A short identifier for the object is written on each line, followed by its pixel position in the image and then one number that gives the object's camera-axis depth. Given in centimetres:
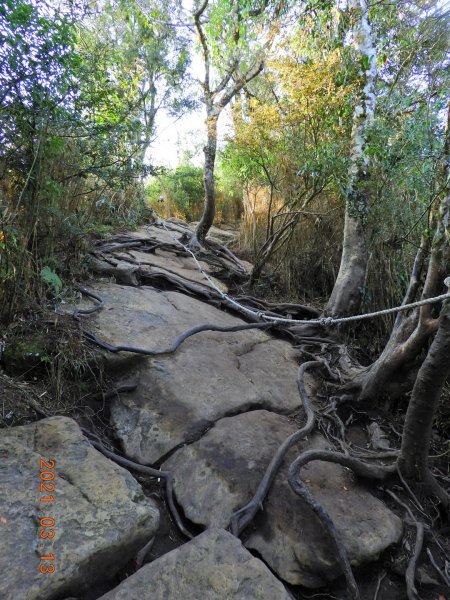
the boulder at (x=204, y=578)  112
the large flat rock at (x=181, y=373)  205
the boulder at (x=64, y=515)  110
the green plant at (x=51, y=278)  233
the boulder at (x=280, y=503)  148
